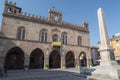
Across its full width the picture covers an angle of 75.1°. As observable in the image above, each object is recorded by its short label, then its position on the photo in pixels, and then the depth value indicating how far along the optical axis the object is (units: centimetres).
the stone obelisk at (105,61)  530
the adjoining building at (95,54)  2602
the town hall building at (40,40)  1428
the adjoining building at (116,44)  2082
